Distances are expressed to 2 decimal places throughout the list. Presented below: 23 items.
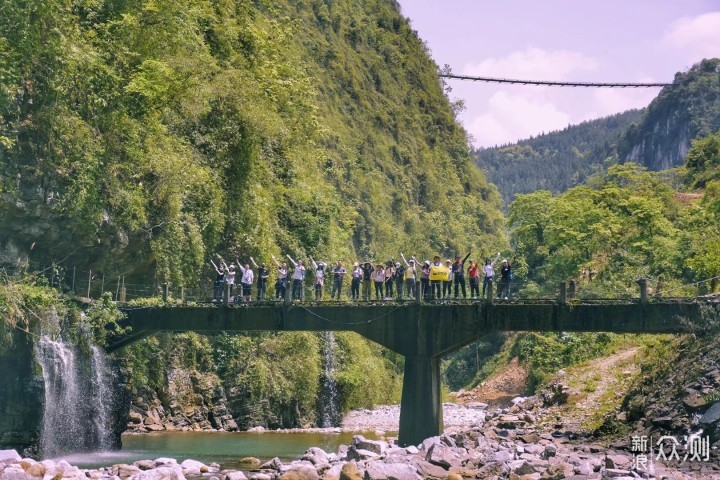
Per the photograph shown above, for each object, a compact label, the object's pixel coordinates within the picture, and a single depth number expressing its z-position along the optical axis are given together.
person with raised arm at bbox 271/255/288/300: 36.88
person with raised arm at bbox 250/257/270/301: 39.56
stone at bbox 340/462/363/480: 25.49
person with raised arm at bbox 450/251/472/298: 34.81
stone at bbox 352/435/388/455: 29.64
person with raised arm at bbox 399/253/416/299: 35.31
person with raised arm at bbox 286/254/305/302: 37.19
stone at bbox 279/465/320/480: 26.41
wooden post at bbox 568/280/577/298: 32.22
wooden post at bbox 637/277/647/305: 30.33
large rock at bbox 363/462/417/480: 24.81
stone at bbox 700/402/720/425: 26.50
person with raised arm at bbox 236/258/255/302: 38.47
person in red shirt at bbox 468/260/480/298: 35.16
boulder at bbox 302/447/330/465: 29.05
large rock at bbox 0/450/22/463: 27.59
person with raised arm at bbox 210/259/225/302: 38.78
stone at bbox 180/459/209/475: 29.02
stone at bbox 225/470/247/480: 27.06
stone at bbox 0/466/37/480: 25.11
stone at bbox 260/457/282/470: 28.72
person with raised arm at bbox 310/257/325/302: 37.88
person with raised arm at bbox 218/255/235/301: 37.41
